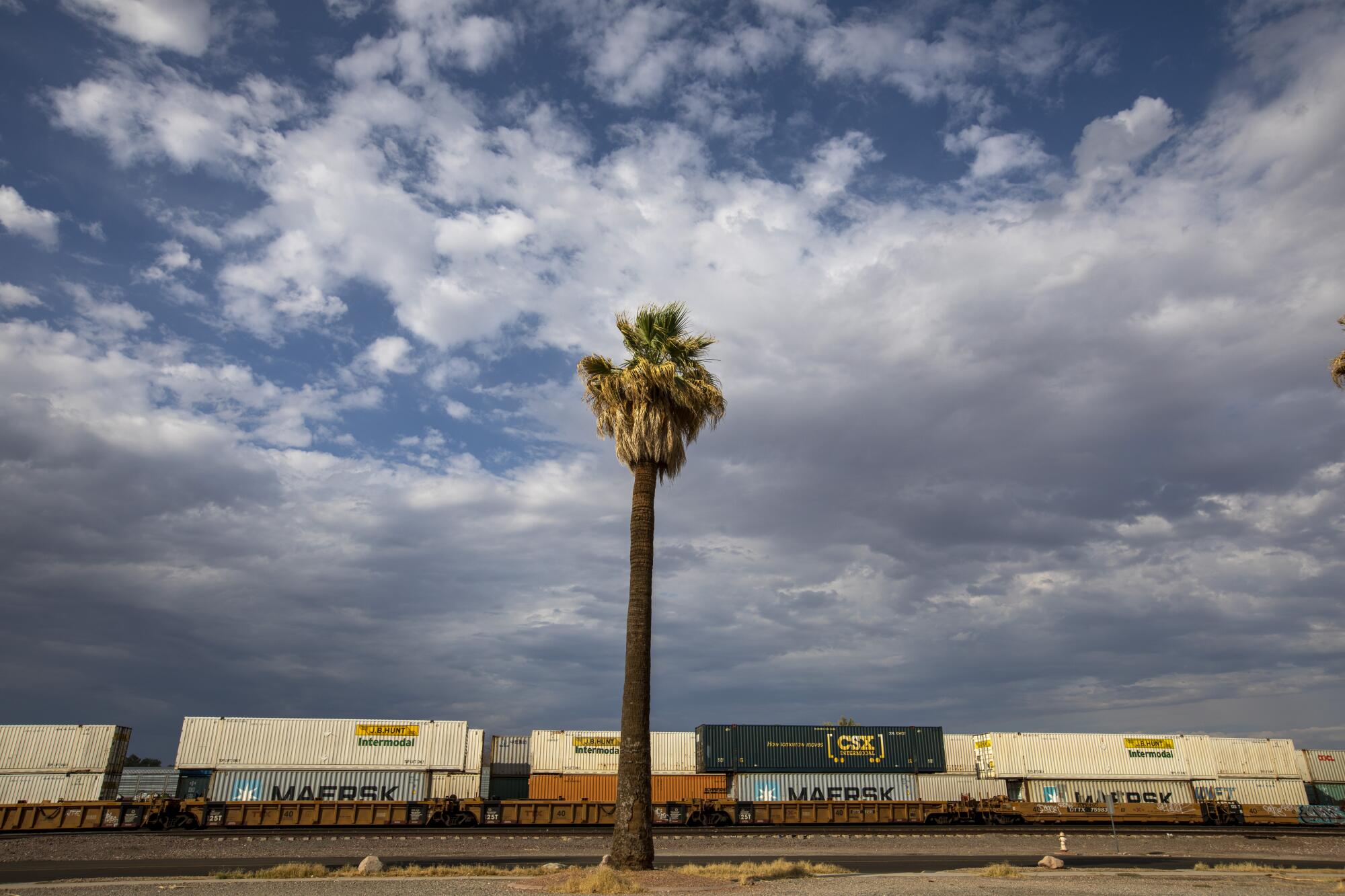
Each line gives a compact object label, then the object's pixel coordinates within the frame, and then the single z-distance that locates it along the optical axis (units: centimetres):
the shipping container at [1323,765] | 5438
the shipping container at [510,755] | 4466
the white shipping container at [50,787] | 4031
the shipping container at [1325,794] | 5406
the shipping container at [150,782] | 3988
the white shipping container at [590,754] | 4378
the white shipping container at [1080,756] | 4822
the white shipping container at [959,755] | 4897
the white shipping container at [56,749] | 4069
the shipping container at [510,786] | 4491
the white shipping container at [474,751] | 4344
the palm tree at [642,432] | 1895
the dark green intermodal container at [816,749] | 4559
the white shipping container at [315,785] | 4041
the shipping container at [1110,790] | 4775
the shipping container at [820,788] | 4538
